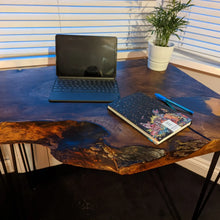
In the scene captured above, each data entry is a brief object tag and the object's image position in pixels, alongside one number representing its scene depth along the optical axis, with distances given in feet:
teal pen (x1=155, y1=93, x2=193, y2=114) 2.56
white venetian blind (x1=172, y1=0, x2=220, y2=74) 3.97
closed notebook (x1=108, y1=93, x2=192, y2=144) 2.15
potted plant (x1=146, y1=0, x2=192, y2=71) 3.28
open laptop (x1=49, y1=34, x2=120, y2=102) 3.11
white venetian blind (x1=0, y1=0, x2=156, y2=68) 3.61
